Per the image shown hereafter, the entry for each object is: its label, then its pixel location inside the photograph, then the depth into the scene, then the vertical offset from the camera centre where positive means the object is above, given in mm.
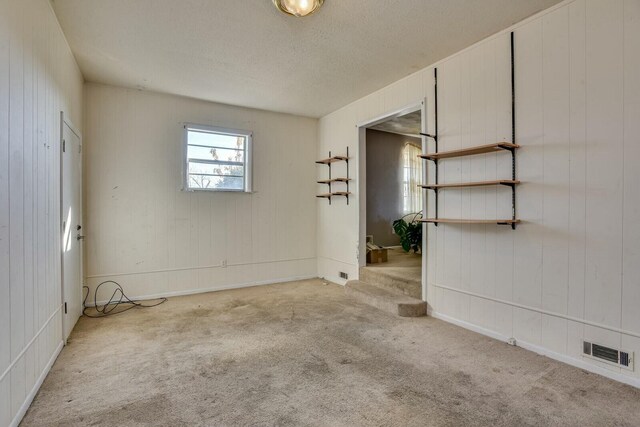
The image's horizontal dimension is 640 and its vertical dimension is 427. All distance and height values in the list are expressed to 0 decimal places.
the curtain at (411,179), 6684 +700
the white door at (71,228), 2834 -150
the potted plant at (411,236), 4672 -355
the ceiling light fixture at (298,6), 2355 +1557
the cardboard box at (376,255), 4895 -676
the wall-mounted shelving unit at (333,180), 4848 +505
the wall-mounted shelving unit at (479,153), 2693 +510
